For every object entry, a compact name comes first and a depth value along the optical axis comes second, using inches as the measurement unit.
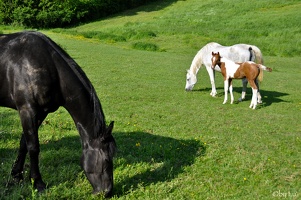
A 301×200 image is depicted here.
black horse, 160.1
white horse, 481.5
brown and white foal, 422.3
